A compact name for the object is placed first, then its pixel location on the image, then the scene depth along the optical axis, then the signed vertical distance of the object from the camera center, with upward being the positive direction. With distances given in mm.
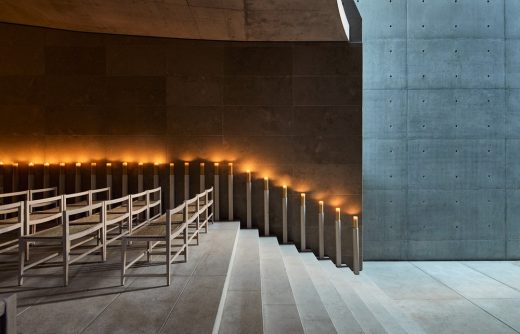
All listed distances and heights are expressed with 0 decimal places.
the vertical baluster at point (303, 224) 5621 -931
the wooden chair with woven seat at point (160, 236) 2867 -578
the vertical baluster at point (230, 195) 5720 -490
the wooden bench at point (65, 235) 2715 -556
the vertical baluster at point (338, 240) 5563 -1166
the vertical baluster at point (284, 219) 5641 -855
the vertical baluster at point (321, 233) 5598 -1064
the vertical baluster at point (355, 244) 5559 -1231
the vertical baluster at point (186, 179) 5714 -237
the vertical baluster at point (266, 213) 5672 -765
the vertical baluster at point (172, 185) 5699 -331
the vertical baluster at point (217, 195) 5711 -489
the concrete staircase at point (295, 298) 2682 -1246
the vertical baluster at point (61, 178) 5570 -213
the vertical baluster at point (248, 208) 5684 -688
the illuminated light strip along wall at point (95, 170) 5590 -95
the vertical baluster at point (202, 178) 5707 -223
